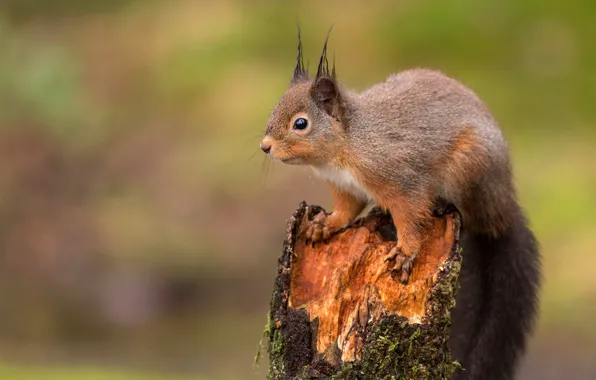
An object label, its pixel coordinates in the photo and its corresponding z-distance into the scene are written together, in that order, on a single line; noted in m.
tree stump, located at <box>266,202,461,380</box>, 7.67
